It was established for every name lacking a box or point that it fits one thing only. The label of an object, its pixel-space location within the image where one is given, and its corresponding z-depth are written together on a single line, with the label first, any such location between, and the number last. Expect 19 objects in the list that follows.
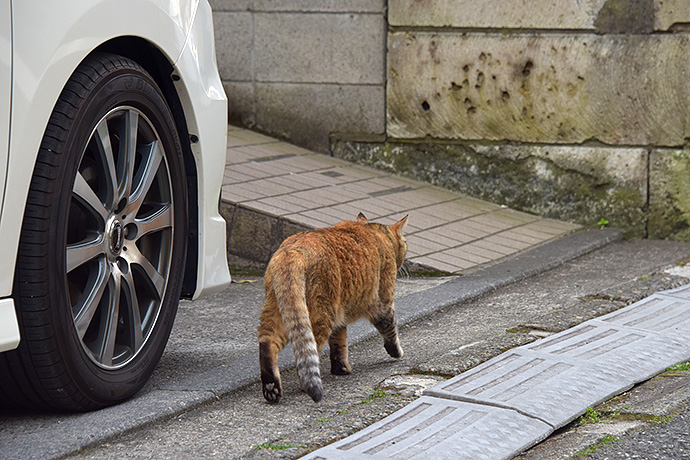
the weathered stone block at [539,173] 13.64
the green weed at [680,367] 7.57
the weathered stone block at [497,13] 13.48
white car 5.49
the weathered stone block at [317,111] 14.78
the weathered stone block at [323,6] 14.48
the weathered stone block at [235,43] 15.01
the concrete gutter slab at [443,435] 5.70
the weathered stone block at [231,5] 14.95
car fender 5.40
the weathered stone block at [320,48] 14.60
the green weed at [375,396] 6.83
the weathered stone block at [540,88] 13.26
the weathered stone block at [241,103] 15.25
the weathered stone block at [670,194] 13.31
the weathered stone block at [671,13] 12.98
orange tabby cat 6.49
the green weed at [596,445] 5.80
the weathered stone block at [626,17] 13.17
